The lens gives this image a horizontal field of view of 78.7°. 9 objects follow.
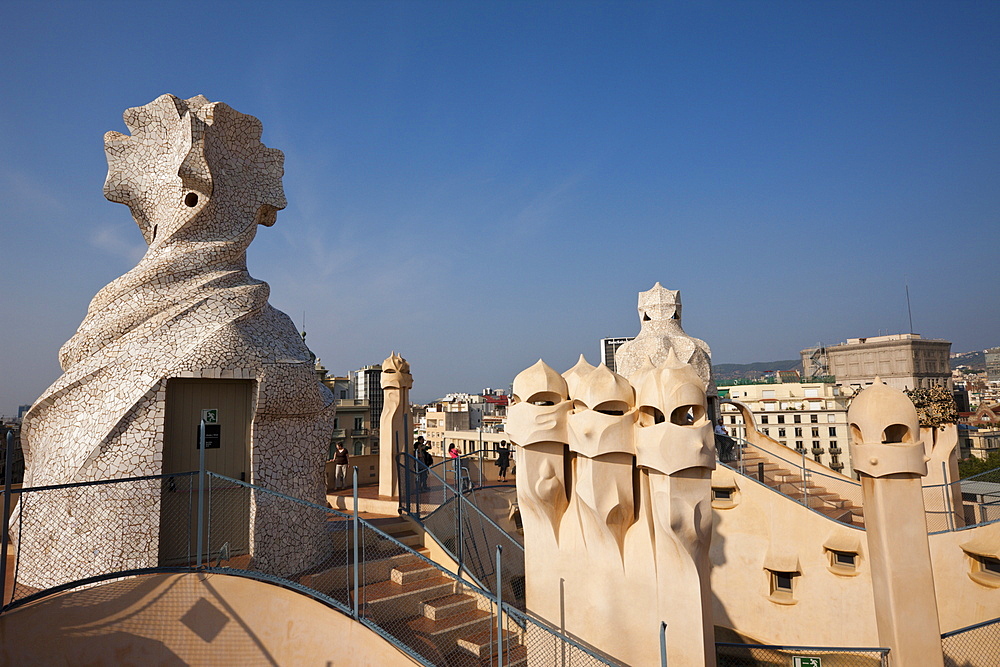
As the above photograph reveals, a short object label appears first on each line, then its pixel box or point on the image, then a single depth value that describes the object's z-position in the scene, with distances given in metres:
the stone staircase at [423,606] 7.25
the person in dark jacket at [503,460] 17.31
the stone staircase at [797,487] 14.76
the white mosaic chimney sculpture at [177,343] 7.63
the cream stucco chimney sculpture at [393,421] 13.77
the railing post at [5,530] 5.83
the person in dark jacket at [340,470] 15.16
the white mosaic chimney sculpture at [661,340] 16.08
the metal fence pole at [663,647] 5.15
